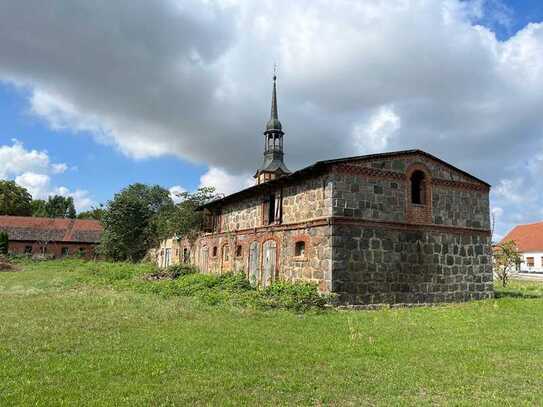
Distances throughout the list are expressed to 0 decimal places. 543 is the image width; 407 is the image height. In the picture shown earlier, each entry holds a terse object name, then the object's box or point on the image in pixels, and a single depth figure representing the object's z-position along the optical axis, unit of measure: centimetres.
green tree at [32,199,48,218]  7600
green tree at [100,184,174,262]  4531
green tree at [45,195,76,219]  7994
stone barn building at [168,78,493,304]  1458
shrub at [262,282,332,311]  1355
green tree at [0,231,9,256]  4750
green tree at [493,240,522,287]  2611
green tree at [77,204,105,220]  7575
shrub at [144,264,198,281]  2502
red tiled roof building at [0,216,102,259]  4978
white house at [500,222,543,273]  4597
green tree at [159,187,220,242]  2925
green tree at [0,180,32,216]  6053
